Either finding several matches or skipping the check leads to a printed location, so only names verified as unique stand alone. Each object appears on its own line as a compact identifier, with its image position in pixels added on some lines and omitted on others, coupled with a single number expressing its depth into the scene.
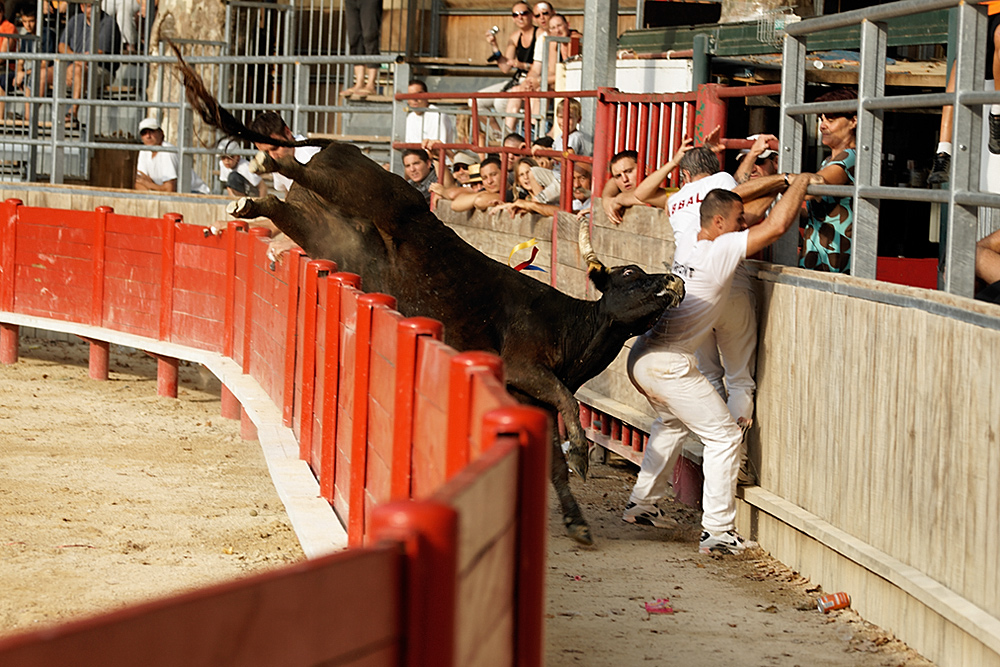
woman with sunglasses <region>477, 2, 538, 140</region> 27.84
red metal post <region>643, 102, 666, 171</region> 15.70
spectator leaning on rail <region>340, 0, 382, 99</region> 32.81
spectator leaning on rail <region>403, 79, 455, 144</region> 25.36
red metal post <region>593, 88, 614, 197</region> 16.69
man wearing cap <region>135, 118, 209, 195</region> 28.22
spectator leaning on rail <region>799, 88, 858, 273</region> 12.03
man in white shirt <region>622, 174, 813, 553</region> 11.92
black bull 13.45
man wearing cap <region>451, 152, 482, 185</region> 23.69
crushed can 10.24
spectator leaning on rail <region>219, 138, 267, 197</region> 25.64
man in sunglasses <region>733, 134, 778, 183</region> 12.89
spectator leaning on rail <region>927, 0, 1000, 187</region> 10.56
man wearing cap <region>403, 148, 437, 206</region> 22.42
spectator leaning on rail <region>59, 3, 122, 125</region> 33.03
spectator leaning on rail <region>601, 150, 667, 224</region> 15.66
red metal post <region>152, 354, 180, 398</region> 21.23
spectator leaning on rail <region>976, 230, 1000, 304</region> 9.92
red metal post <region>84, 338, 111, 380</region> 22.98
